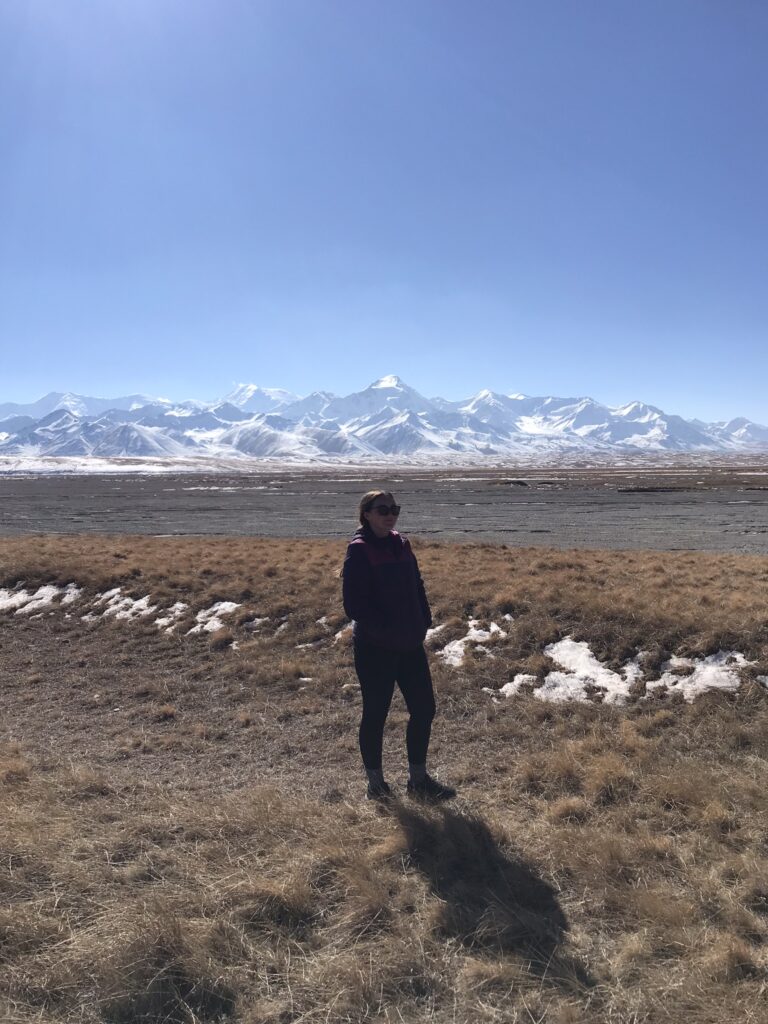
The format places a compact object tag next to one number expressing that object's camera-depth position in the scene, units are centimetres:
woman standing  502
